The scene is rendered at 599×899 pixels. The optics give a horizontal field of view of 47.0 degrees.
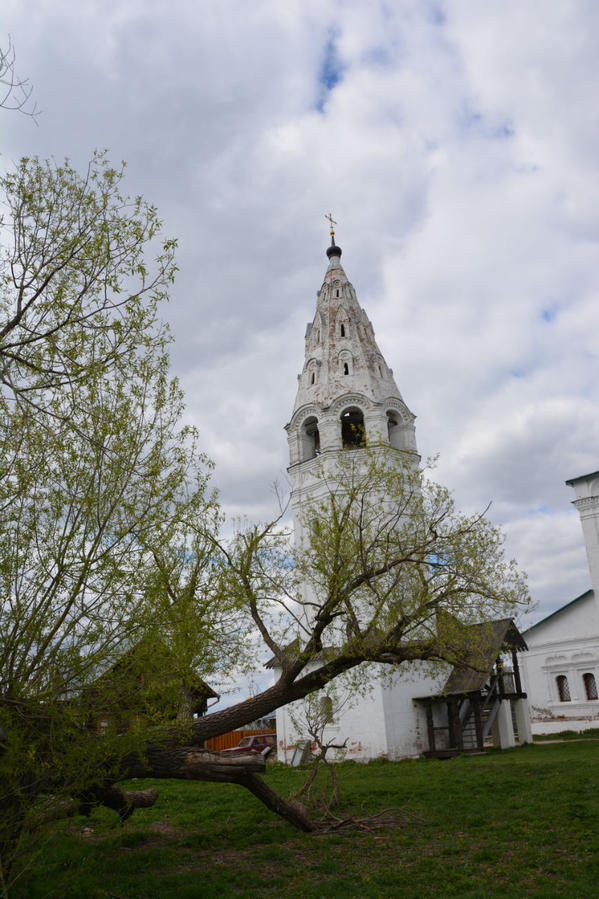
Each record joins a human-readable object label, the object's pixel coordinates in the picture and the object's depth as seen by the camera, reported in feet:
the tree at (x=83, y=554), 18.60
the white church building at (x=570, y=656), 84.74
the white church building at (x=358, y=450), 69.51
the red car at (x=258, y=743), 83.14
